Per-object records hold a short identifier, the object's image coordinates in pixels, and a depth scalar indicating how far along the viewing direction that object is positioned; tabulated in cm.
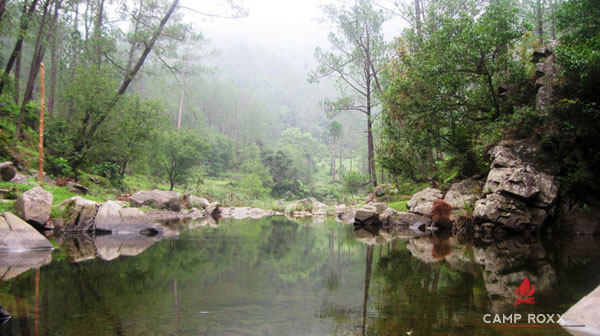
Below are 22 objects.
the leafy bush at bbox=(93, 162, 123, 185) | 1909
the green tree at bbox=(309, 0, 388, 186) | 2281
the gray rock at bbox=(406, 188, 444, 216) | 1427
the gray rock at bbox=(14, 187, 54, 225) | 904
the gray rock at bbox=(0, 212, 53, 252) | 682
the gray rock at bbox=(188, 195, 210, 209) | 2095
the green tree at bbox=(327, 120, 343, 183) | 4712
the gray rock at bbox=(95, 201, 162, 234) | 1029
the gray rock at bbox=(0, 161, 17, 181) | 1172
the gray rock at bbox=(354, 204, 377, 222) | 1555
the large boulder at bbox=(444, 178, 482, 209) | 1313
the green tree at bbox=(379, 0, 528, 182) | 1251
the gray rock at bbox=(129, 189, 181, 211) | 1689
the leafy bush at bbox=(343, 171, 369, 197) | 2338
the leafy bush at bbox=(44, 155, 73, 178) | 1608
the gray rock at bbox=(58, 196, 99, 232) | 1002
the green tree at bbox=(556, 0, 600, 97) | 930
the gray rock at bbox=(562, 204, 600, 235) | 1137
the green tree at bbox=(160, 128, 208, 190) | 2631
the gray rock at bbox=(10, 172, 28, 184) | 1250
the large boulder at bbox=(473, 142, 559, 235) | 1107
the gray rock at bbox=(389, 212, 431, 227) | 1396
